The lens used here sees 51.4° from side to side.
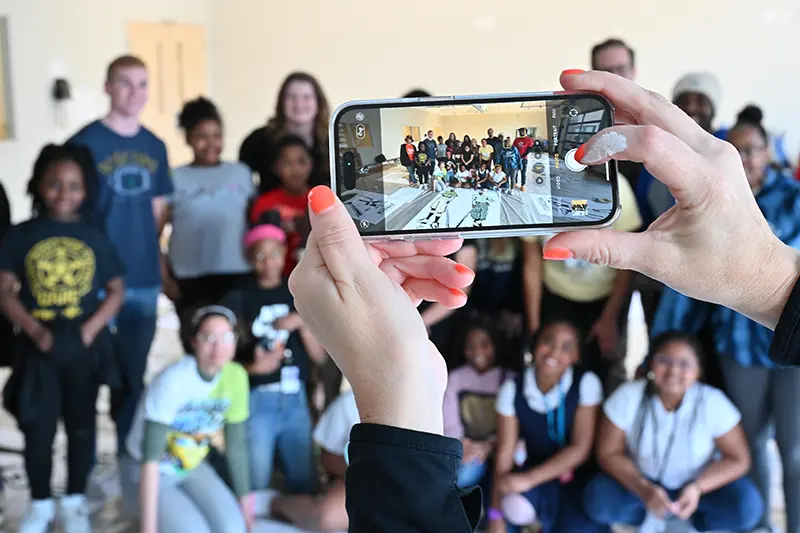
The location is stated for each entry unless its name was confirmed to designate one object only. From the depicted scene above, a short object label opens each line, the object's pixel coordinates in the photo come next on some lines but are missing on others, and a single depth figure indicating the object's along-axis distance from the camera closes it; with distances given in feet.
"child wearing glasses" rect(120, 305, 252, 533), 7.16
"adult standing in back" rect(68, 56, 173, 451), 8.60
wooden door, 18.56
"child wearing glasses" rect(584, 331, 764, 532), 6.95
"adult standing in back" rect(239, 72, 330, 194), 9.09
